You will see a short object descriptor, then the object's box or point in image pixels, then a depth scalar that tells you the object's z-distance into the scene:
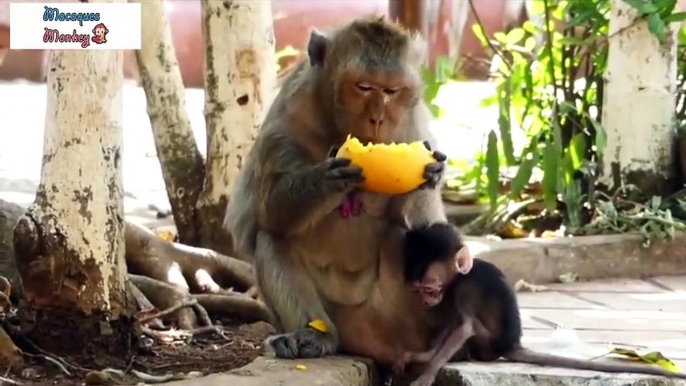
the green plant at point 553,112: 8.05
